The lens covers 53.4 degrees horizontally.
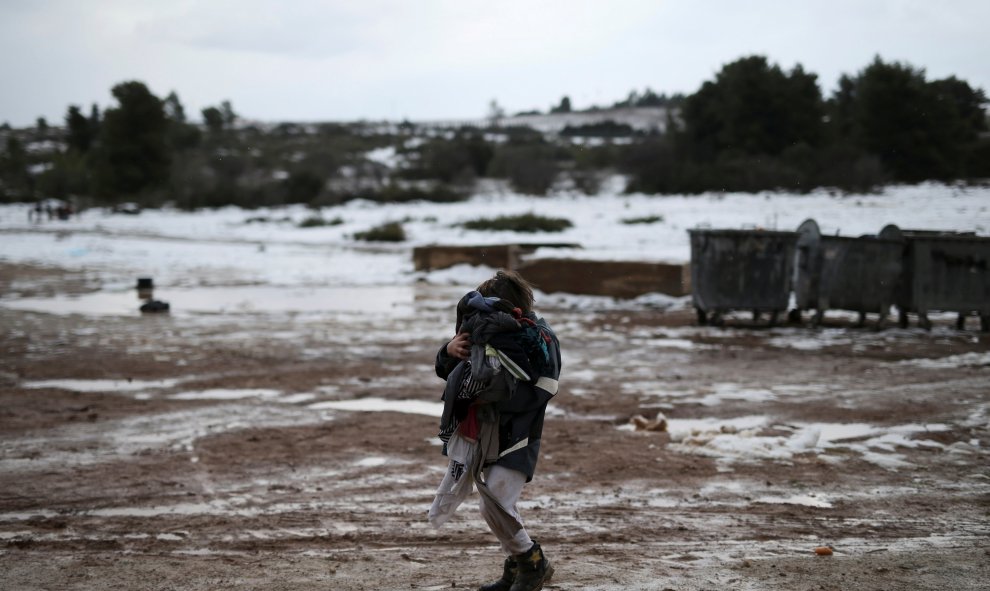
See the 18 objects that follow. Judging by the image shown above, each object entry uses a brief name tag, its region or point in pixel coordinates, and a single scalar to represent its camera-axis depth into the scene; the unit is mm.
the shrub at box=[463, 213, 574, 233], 30734
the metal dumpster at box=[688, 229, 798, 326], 14109
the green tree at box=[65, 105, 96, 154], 92812
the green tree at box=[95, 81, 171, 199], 64750
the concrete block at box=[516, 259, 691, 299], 16859
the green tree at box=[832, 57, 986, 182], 35531
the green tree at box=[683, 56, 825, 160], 43156
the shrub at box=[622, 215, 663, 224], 31000
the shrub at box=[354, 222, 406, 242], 31078
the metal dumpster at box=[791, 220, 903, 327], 13734
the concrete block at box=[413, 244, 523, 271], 20750
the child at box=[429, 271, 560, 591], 3857
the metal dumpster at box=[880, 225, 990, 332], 13383
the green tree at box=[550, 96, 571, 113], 148000
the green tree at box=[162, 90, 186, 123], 130875
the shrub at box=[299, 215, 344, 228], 38344
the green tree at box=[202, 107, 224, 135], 120188
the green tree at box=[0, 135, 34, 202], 64800
